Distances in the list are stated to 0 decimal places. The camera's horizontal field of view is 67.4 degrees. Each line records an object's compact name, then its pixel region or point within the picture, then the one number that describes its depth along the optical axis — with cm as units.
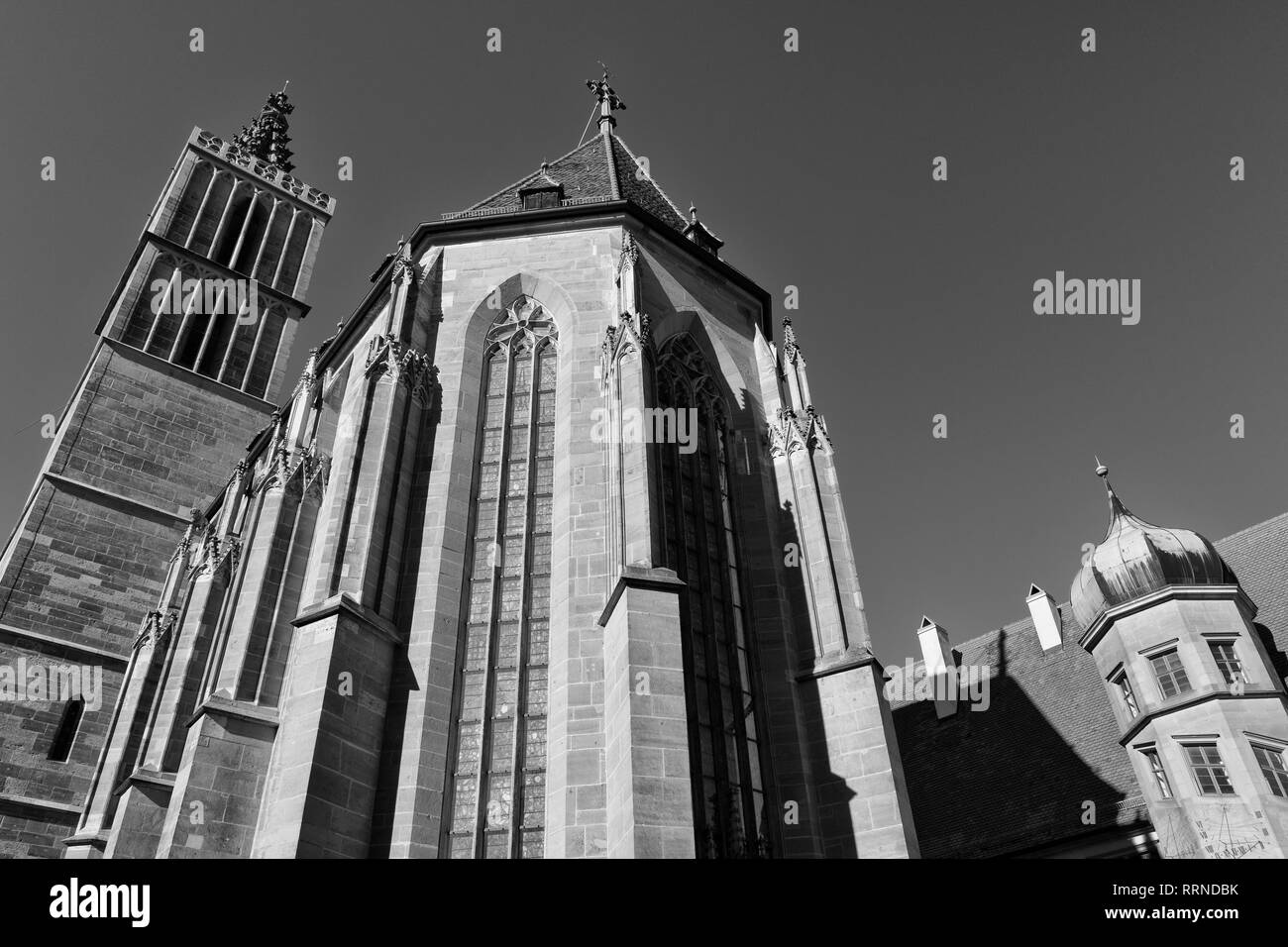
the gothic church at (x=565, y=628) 1053
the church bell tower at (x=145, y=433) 2242
